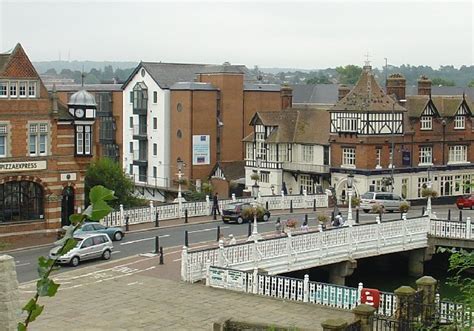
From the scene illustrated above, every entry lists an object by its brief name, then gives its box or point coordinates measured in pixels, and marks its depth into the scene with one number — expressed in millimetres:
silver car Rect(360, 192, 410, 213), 54094
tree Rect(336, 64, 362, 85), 191825
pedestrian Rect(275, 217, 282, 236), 40862
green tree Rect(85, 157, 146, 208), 60500
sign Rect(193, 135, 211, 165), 78500
